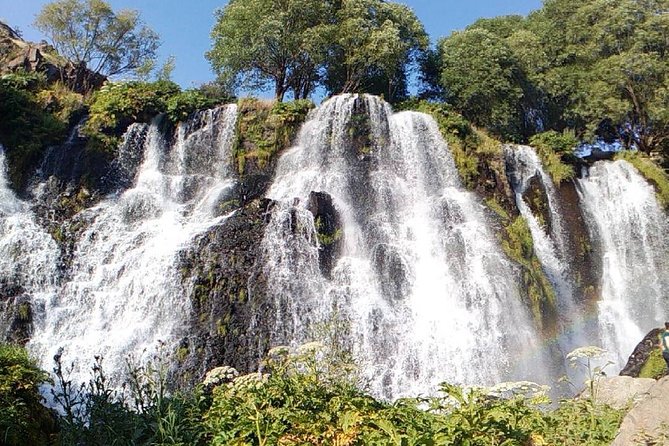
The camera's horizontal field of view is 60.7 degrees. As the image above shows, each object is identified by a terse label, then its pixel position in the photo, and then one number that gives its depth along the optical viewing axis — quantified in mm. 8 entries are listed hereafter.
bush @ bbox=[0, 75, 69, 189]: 17938
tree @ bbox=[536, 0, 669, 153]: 25156
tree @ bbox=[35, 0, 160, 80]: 25016
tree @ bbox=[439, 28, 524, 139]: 25141
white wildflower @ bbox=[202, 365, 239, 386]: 5202
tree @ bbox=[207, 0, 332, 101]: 23219
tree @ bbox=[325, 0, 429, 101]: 23688
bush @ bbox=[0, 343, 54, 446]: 4711
